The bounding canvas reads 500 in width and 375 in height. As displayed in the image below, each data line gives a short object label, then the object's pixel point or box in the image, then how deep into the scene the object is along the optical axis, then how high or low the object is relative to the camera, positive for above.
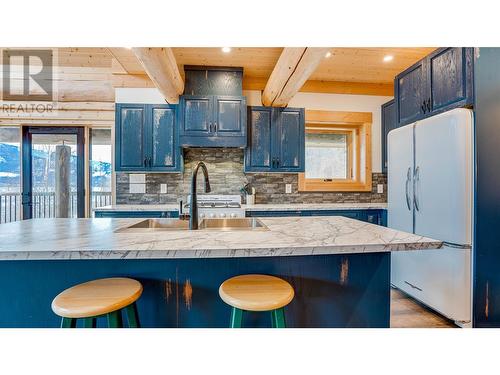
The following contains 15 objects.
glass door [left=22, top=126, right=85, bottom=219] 3.94 +0.22
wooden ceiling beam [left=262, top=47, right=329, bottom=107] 1.97 +1.02
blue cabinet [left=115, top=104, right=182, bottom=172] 3.24 +0.59
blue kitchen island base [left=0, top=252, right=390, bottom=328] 1.34 -0.54
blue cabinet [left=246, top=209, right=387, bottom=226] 3.14 -0.35
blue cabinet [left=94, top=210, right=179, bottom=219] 2.91 -0.33
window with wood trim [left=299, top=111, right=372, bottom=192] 3.79 +0.51
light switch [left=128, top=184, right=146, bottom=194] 3.54 -0.03
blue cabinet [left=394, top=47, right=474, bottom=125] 2.04 +0.92
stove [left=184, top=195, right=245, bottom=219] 3.03 -0.25
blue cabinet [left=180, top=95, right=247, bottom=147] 3.21 +0.80
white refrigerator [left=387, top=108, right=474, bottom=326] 1.97 -0.18
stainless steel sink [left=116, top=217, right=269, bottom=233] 1.93 -0.29
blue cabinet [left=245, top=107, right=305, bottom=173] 3.40 +0.60
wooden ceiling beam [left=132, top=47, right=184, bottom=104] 1.89 +1.02
